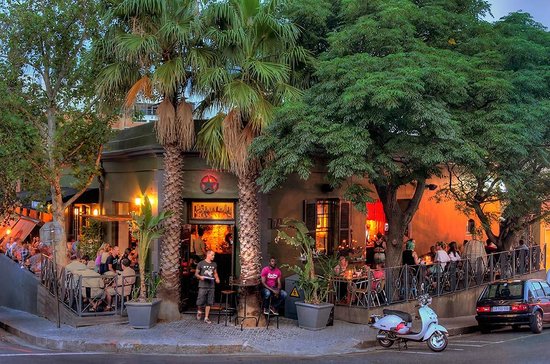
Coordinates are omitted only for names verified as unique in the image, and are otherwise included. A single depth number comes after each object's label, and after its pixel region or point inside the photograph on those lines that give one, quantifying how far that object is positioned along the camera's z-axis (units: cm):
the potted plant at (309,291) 1488
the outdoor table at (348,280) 1598
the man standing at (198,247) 1747
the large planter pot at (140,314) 1456
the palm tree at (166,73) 1505
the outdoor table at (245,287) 1514
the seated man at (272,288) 1517
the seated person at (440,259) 1814
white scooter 1323
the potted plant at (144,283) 1460
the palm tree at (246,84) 1503
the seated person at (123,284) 1555
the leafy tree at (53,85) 1698
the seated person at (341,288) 1625
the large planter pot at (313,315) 1483
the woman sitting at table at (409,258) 1875
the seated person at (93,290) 1553
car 1611
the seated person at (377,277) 1609
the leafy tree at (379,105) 1346
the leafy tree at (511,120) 1470
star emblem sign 1728
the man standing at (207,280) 1541
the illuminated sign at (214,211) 1755
